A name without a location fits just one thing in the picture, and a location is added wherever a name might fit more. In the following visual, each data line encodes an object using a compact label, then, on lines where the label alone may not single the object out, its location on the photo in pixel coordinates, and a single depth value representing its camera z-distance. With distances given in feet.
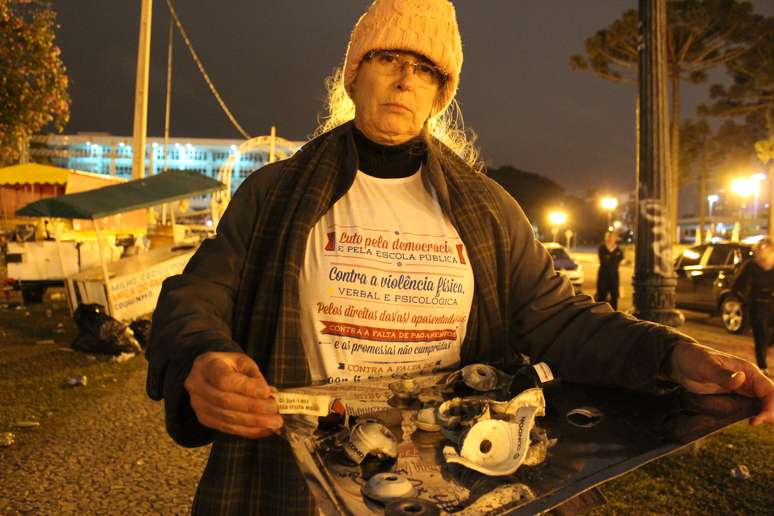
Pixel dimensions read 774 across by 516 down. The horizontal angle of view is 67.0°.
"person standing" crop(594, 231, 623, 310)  41.19
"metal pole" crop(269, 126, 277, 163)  58.70
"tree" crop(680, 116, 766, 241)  134.51
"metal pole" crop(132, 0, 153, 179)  52.34
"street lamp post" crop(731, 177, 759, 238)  85.25
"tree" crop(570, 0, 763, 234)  74.28
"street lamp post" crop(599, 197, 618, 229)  96.12
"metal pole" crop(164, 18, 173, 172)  101.69
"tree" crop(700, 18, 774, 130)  82.17
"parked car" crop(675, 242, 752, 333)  37.96
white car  60.54
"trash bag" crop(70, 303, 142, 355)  25.43
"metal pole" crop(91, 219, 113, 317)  27.30
